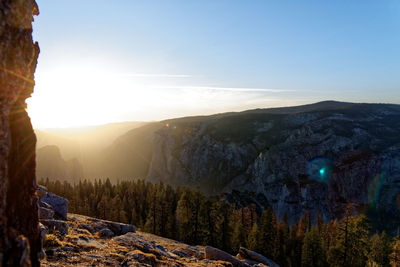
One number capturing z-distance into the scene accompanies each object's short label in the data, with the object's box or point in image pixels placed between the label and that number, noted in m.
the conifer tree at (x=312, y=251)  46.22
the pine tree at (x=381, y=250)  39.66
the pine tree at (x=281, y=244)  49.67
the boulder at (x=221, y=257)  26.80
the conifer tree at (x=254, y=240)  48.19
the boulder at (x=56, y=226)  20.28
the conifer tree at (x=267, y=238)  48.94
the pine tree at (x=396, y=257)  33.91
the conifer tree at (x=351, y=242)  37.27
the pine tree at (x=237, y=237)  50.94
